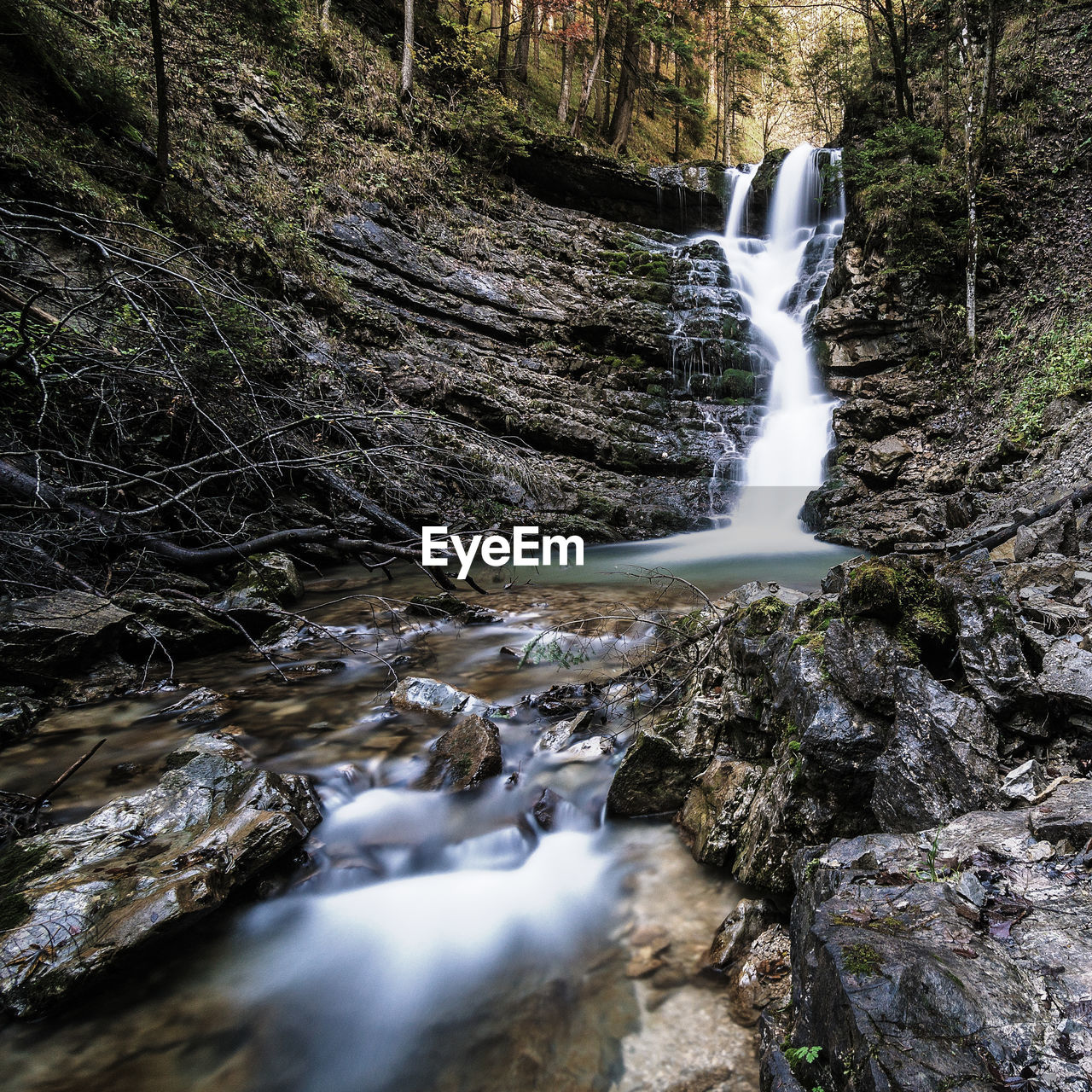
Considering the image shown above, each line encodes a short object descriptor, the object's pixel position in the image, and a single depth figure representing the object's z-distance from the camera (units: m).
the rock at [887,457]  11.00
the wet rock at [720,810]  2.92
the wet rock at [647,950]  2.49
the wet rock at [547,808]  3.46
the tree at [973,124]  11.14
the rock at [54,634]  4.20
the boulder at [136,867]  2.19
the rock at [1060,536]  4.34
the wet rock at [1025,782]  1.92
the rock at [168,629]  5.03
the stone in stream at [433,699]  4.59
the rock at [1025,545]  4.51
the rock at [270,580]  6.50
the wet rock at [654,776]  3.38
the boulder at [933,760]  2.05
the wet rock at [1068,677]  2.01
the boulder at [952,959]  1.19
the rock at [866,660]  2.50
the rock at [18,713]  3.80
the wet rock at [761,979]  2.16
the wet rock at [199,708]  4.29
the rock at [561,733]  4.02
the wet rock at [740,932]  2.41
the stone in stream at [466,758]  3.69
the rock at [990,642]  2.19
